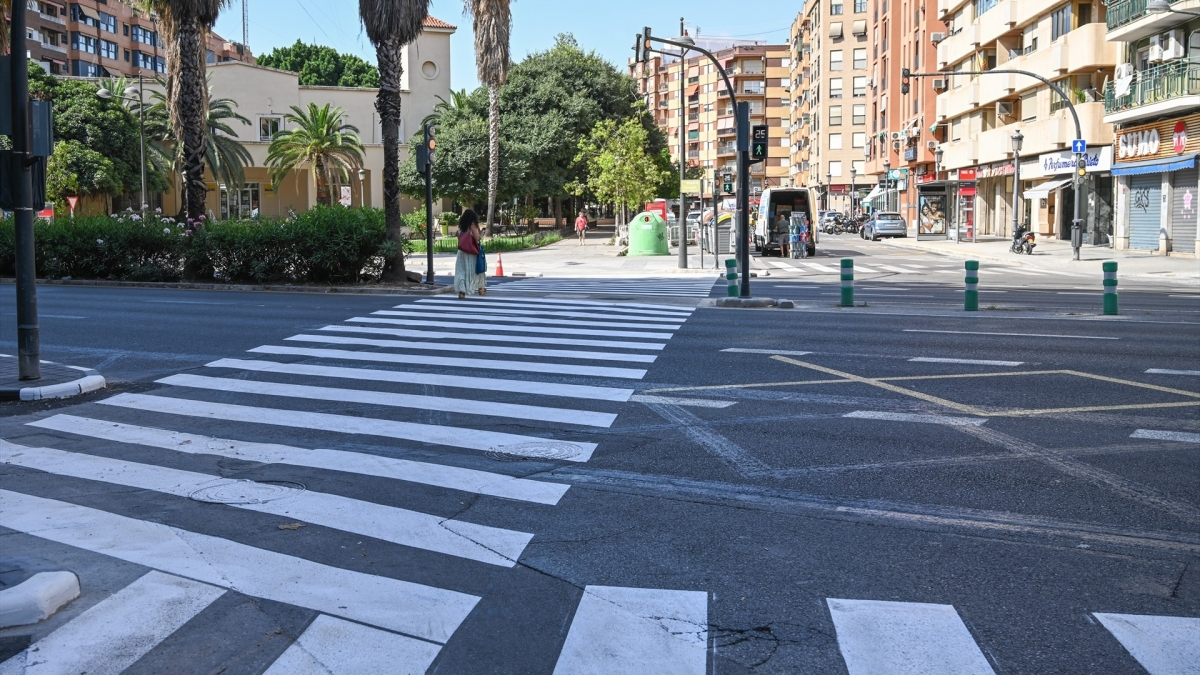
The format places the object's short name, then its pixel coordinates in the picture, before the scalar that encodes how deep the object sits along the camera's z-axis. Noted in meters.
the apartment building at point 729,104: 123.62
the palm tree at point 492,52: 51.44
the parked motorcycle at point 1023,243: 41.72
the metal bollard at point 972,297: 18.11
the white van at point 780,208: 45.41
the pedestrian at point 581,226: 54.72
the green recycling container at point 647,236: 44.41
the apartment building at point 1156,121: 36.00
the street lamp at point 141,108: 45.38
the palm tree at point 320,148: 60.44
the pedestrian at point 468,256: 21.62
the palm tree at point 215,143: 55.88
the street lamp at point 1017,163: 46.16
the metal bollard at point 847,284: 18.88
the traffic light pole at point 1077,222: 36.75
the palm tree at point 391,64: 24.66
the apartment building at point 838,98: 96.75
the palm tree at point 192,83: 26.56
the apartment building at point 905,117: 68.81
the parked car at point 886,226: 61.97
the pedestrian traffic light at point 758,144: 20.91
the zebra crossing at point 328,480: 4.55
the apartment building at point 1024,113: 45.19
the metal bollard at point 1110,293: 17.55
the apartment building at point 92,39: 77.75
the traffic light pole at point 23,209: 10.19
